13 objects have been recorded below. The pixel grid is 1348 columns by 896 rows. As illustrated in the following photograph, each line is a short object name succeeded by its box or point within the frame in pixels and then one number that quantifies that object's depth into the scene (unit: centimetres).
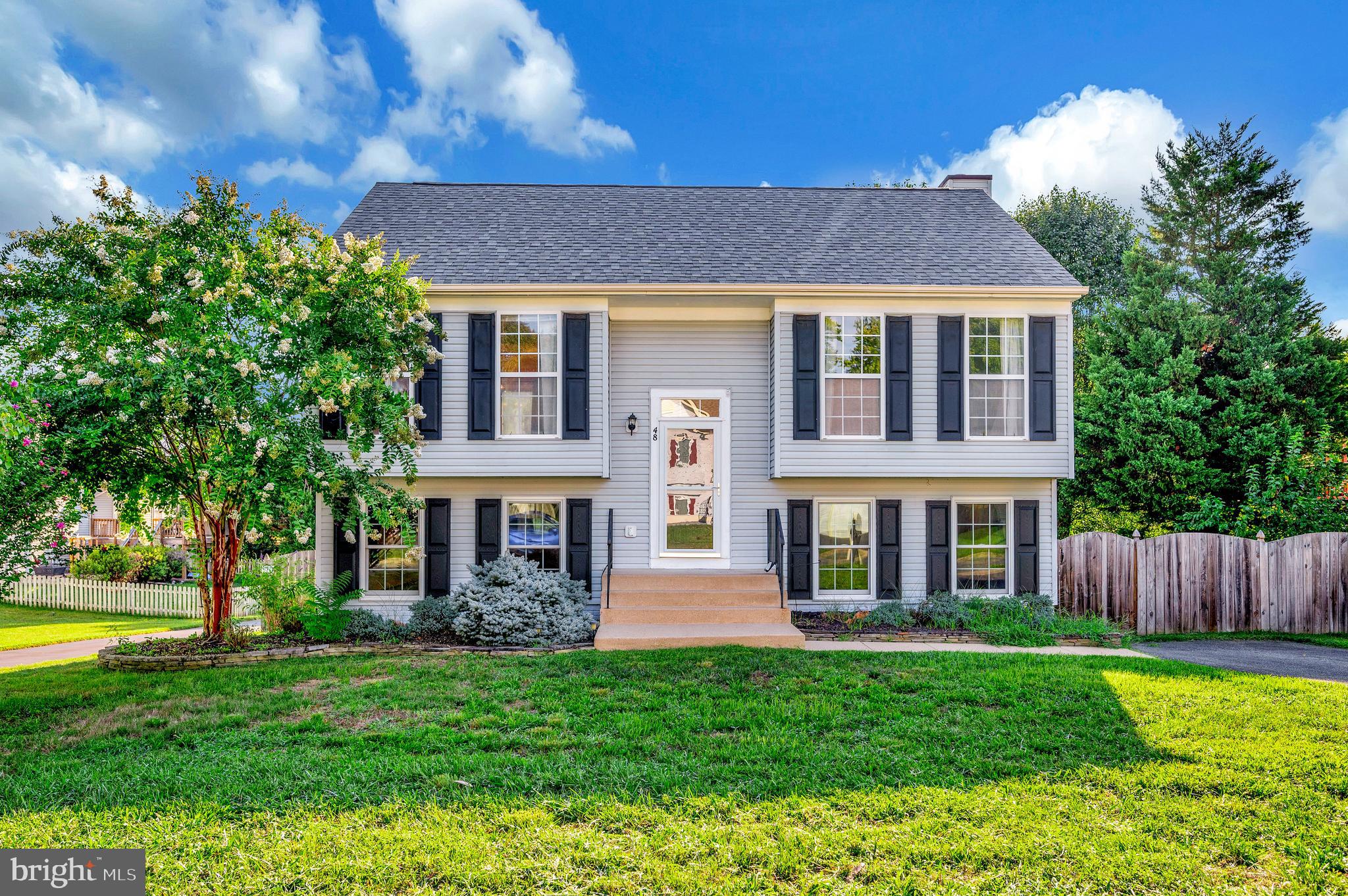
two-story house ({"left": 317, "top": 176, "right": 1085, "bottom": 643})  963
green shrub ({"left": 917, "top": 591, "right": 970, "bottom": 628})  926
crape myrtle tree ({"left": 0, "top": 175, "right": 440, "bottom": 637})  674
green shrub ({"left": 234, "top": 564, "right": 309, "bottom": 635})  847
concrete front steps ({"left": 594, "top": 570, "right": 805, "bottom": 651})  798
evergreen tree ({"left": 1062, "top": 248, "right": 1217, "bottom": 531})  1338
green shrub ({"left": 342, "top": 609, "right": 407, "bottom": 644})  867
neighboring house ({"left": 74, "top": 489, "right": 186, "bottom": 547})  1775
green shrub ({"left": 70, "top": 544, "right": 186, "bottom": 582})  1487
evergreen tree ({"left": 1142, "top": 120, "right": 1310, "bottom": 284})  1595
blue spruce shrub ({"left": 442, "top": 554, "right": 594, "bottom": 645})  814
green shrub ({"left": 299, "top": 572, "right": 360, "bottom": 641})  832
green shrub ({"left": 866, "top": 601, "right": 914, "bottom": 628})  920
